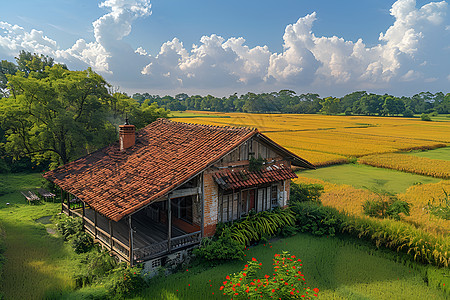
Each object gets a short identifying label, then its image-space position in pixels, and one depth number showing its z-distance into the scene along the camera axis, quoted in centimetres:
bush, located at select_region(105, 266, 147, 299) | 1038
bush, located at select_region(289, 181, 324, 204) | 2056
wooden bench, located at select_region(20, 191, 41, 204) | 2217
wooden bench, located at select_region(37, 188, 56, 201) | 2273
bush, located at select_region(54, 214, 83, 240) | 1574
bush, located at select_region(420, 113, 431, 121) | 10512
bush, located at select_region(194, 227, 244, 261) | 1241
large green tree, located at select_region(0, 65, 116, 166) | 2480
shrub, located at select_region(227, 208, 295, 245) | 1401
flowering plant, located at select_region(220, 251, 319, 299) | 779
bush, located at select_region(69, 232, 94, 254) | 1438
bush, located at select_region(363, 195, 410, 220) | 1719
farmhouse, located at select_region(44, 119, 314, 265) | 1242
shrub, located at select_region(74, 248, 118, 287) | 1162
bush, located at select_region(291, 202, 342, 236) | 1579
